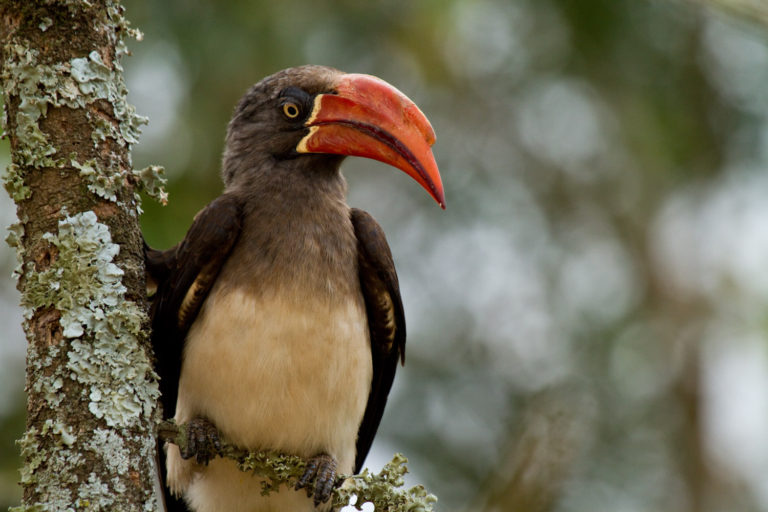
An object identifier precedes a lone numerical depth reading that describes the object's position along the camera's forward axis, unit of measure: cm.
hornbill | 827
